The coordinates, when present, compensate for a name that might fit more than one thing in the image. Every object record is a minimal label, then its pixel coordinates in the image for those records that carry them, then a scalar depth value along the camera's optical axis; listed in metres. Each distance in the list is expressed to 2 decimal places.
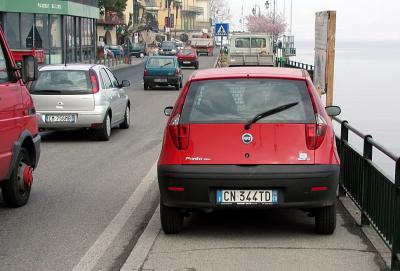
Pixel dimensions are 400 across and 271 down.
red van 7.78
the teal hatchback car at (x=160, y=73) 33.00
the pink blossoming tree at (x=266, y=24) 147.54
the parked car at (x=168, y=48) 81.91
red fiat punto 6.47
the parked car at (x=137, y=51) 82.46
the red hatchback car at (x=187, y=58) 57.31
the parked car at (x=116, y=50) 69.10
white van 40.78
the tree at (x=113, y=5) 83.19
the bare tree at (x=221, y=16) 197.02
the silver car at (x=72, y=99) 14.35
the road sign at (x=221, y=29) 44.00
